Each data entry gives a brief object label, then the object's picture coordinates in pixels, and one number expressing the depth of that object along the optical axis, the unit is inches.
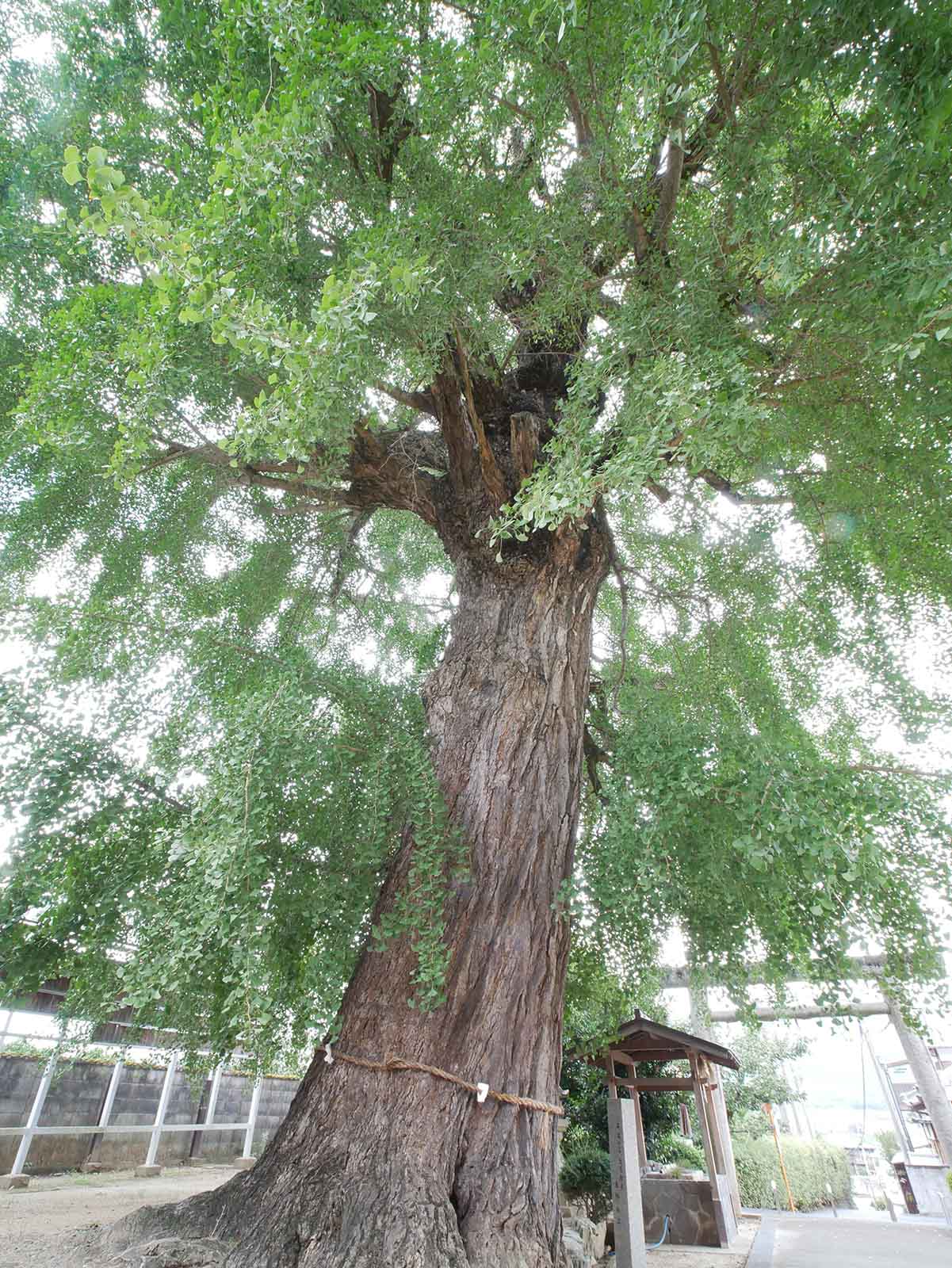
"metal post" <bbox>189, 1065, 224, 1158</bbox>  327.3
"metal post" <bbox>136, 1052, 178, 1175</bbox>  279.3
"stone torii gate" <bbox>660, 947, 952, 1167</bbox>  412.8
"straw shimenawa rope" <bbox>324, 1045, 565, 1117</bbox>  96.1
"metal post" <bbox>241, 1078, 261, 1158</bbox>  340.2
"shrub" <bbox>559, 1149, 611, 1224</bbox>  277.0
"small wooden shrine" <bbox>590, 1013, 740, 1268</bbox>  296.5
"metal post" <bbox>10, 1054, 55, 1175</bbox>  227.0
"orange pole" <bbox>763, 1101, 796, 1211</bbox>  476.7
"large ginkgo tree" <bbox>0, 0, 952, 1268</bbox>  89.0
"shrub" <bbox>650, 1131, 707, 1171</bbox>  381.3
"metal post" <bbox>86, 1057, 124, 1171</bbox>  277.6
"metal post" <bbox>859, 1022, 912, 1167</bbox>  541.1
